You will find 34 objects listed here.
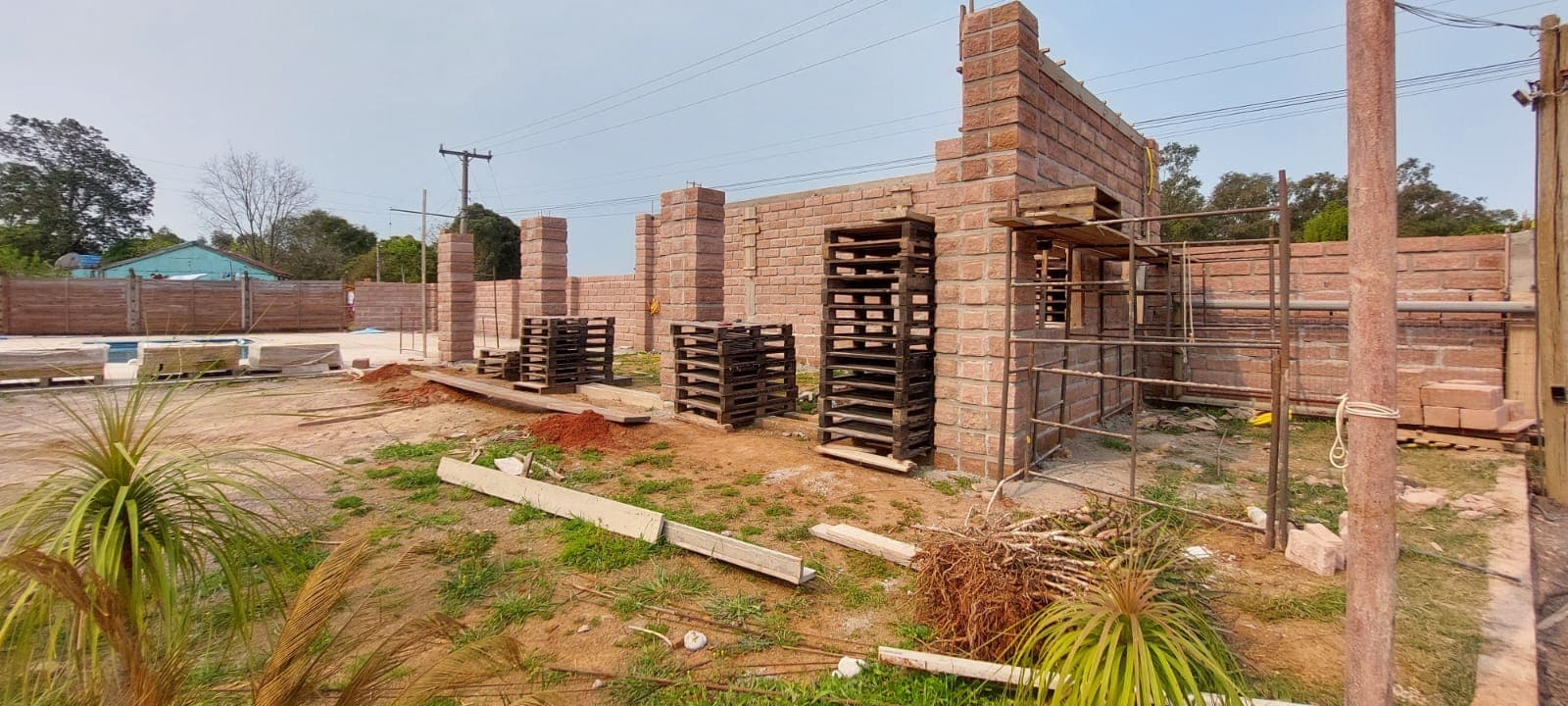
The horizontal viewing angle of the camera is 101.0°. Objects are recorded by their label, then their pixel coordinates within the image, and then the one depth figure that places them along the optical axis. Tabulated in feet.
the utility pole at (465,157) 112.24
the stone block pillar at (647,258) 55.62
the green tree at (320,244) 144.66
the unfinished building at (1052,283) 17.58
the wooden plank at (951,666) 8.69
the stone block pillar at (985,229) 17.48
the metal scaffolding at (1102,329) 13.53
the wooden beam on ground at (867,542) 13.05
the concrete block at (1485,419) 21.83
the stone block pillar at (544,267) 40.19
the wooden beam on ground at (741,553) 12.00
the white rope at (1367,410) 6.06
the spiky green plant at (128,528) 4.69
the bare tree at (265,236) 145.28
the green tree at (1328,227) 71.73
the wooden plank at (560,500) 14.23
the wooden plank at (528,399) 25.26
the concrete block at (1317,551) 12.46
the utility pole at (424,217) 52.72
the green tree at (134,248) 138.00
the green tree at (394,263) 134.72
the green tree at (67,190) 132.05
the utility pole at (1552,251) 17.97
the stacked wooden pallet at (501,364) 37.42
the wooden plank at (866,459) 18.76
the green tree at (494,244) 136.56
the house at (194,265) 125.90
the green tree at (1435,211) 79.41
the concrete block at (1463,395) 21.99
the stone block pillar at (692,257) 29.76
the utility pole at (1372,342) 6.10
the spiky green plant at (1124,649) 6.30
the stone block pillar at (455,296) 43.34
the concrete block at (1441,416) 22.50
